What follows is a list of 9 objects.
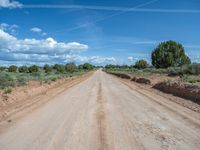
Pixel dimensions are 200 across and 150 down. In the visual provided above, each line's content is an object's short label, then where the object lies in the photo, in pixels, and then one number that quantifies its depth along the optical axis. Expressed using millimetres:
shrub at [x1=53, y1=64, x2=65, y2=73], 71264
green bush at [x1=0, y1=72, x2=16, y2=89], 14073
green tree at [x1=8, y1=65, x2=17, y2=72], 64795
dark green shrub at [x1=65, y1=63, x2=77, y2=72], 73092
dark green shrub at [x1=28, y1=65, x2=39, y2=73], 64915
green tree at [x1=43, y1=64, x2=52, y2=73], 64274
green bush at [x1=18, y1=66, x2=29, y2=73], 67024
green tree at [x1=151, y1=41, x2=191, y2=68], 45662
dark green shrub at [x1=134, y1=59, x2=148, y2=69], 72070
